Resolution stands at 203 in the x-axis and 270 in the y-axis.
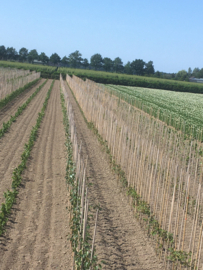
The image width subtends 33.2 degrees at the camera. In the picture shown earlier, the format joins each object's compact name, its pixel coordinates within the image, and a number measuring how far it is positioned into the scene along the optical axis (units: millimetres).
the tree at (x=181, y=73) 128012
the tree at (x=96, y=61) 137625
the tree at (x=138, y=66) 125375
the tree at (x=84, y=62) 136500
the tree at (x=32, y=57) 127731
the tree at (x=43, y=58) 128962
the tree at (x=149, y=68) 125488
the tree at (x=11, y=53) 122000
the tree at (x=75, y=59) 132875
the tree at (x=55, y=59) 131875
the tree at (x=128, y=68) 125375
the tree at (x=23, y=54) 124875
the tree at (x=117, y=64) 130875
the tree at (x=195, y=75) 134775
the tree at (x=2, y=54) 119250
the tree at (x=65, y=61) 132875
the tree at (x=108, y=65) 132875
